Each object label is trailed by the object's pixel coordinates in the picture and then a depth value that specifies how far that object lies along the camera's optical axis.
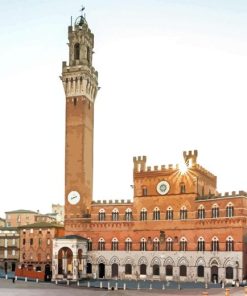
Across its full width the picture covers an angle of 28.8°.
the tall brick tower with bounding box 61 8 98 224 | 81.38
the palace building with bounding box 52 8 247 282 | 68.62
